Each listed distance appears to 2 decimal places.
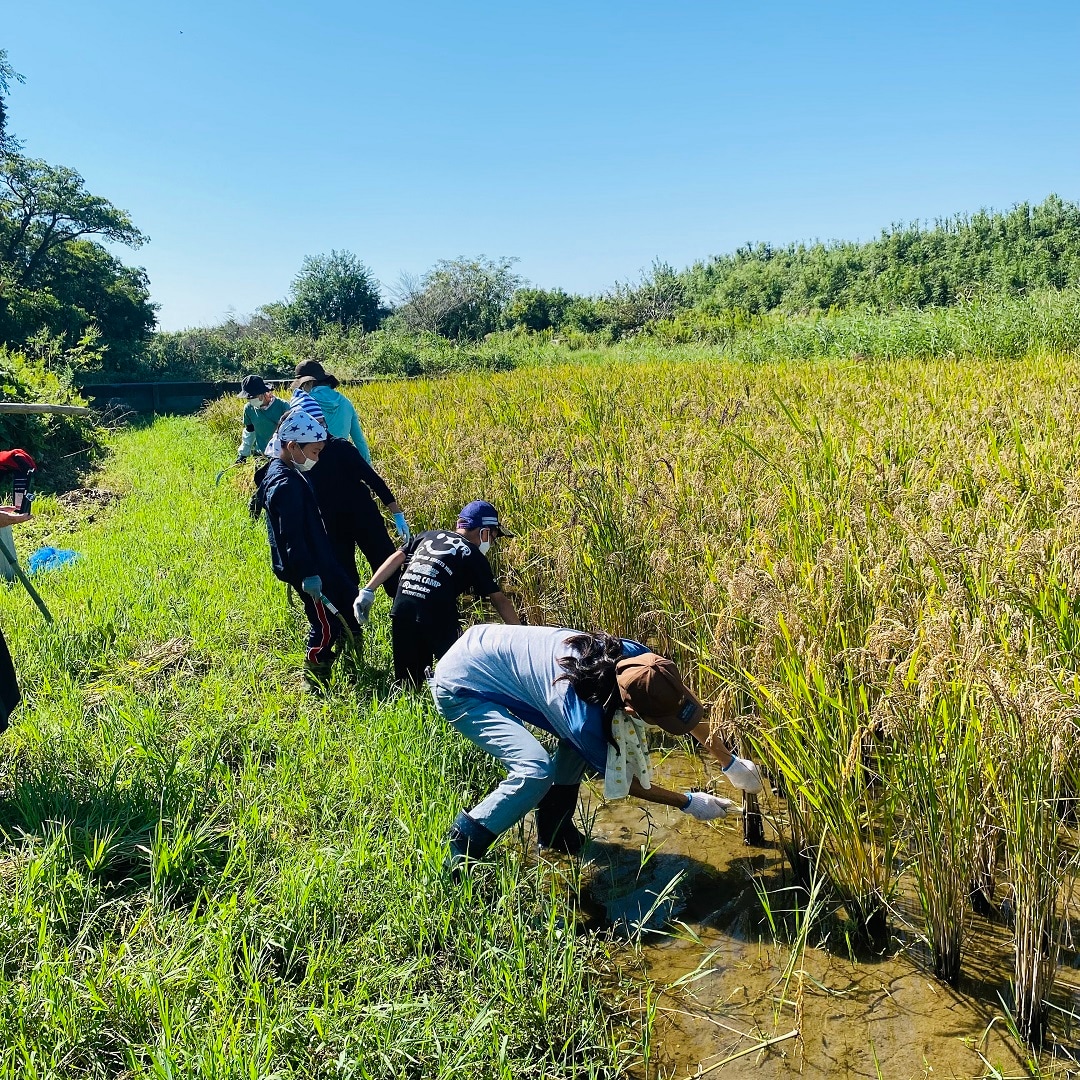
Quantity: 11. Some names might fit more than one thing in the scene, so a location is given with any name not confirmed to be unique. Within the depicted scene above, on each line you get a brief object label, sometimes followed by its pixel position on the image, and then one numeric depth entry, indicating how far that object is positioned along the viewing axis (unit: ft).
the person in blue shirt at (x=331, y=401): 19.39
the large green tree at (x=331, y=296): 120.68
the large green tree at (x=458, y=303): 110.11
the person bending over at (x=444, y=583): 12.21
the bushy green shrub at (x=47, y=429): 40.06
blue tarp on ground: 21.76
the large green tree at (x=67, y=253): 96.27
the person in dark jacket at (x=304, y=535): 13.32
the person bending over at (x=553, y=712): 8.50
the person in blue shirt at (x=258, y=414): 22.41
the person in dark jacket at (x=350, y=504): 15.62
